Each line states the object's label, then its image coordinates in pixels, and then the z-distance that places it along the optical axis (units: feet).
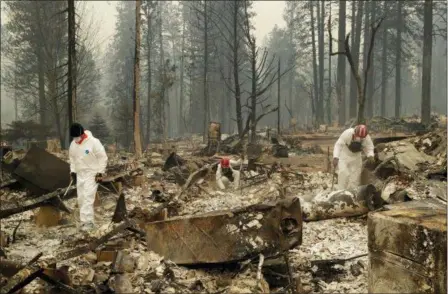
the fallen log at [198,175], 33.33
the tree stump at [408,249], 10.93
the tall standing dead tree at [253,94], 57.29
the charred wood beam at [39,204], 21.20
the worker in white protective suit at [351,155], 29.60
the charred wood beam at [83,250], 15.40
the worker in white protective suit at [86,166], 24.51
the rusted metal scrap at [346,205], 23.15
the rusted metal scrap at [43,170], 29.35
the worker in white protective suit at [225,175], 35.45
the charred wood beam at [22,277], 12.76
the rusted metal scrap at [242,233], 16.03
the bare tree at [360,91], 40.83
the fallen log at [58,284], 13.70
